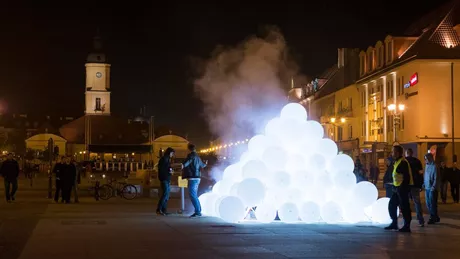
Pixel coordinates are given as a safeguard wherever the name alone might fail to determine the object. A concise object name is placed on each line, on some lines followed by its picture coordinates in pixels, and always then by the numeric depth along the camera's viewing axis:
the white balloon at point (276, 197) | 18.16
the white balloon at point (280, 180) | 18.06
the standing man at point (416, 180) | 17.23
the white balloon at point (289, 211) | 17.97
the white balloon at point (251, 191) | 17.80
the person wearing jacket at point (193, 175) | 19.89
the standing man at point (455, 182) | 31.03
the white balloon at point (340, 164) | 18.64
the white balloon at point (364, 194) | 18.30
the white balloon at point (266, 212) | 18.14
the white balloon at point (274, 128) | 19.23
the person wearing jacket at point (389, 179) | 18.27
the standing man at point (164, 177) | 20.86
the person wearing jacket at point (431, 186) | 19.12
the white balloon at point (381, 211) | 18.38
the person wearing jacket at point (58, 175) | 27.67
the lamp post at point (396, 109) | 50.16
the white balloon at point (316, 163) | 18.44
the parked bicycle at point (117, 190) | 30.80
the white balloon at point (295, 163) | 18.50
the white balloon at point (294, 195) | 18.11
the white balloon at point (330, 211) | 18.09
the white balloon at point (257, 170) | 18.28
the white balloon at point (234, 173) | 19.16
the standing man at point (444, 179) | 30.53
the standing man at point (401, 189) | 16.64
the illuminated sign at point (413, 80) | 51.84
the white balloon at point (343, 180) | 18.33
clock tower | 153.75
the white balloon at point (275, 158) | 18.38
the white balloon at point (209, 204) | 19.95
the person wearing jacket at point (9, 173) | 27.62
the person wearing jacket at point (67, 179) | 27.30
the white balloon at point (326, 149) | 18.91
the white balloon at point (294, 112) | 19.57
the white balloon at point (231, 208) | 17.80
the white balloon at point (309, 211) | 17.98
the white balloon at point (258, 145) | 19.39
